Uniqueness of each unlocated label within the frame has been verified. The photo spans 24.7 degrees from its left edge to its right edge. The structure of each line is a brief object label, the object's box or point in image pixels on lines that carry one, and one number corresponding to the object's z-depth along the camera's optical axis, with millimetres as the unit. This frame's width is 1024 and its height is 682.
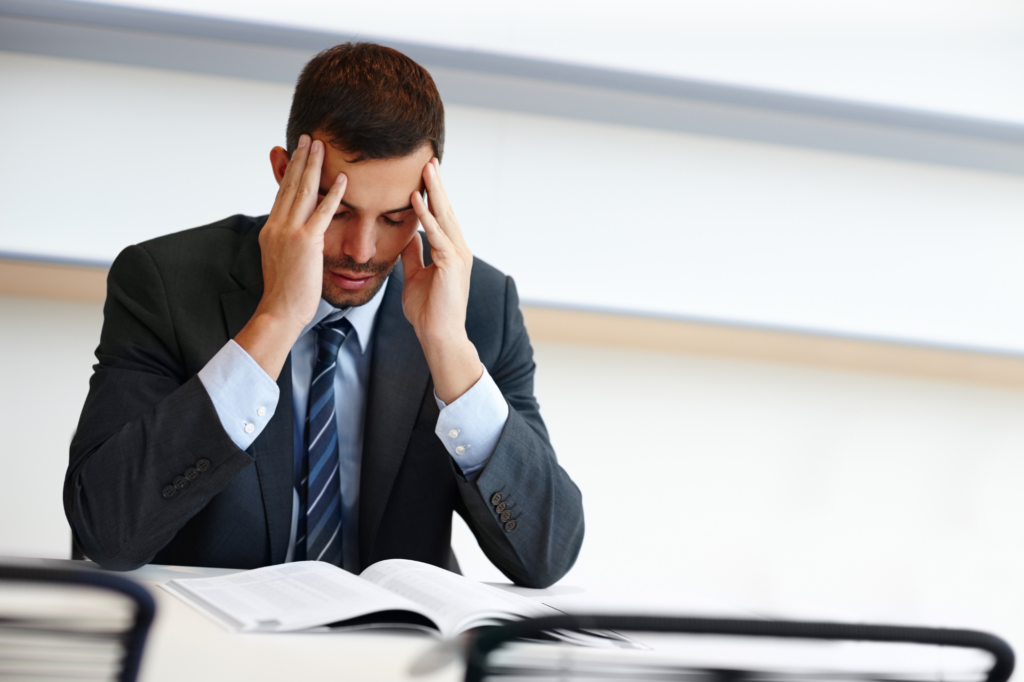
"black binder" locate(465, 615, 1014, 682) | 1390
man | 2149
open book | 1971
